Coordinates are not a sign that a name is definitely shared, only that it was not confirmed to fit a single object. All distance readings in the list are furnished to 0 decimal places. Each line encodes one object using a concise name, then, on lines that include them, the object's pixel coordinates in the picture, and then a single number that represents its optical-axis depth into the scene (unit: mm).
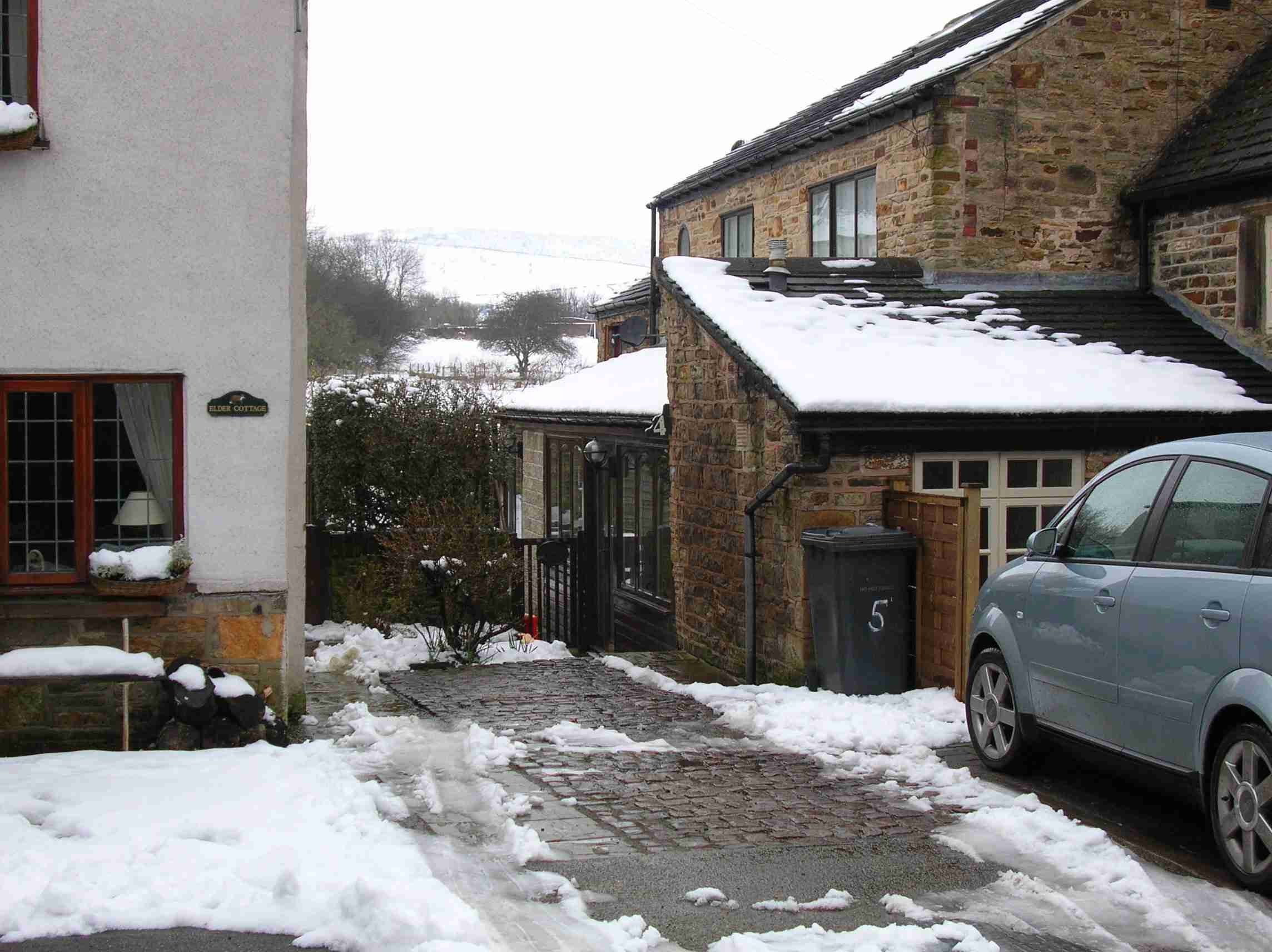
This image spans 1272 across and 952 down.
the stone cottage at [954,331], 10758
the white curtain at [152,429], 8531
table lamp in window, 8539
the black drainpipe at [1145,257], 14523
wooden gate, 9672
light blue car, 5566
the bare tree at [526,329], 59875
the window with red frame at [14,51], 8453
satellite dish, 21438
